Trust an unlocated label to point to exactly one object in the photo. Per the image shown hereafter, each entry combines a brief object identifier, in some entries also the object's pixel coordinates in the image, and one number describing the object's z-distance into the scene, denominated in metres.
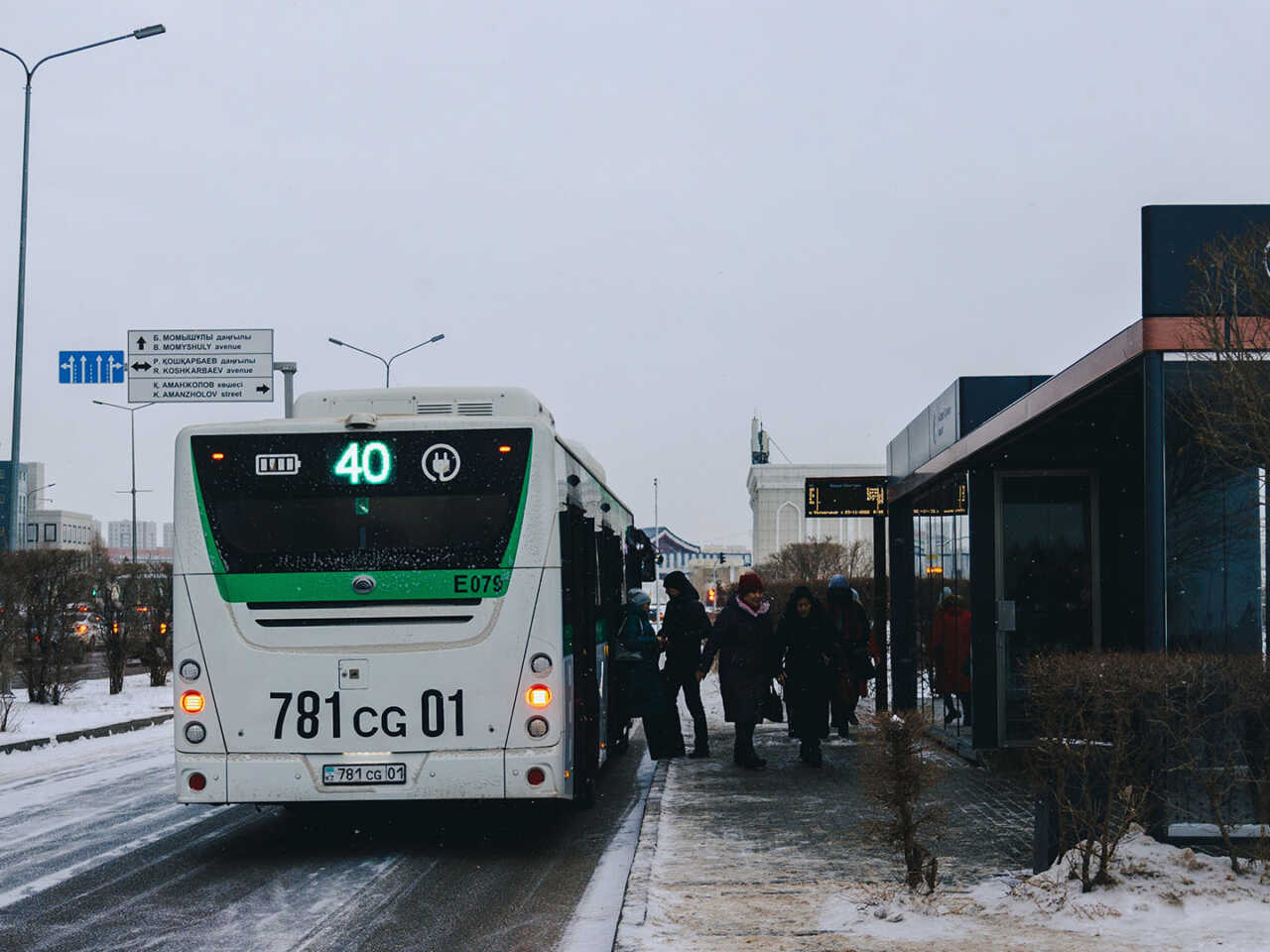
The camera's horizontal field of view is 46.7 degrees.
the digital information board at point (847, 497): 19.81
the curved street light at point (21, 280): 23.94
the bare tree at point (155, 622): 28.23
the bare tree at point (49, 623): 23.47
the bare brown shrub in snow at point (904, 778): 7.15
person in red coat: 16.08
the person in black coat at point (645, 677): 14.33
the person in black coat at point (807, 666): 13.76
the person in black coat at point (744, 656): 13.63
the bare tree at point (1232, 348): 7.65
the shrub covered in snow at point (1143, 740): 7.04
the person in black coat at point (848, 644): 15.77
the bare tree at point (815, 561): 62.65
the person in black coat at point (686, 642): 14.96
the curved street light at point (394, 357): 37.41
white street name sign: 25.17
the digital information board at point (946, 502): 15.11
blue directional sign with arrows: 25.41
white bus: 9.45
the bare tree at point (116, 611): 26.81
